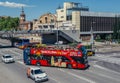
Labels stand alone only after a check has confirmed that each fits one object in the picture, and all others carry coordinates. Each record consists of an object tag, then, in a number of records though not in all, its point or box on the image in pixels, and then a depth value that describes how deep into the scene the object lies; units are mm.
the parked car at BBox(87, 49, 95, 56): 67219
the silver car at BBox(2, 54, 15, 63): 55516
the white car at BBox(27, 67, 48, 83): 36750
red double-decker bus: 46719
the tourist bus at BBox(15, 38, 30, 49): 86325
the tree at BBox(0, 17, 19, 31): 171375
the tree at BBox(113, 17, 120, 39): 113000
